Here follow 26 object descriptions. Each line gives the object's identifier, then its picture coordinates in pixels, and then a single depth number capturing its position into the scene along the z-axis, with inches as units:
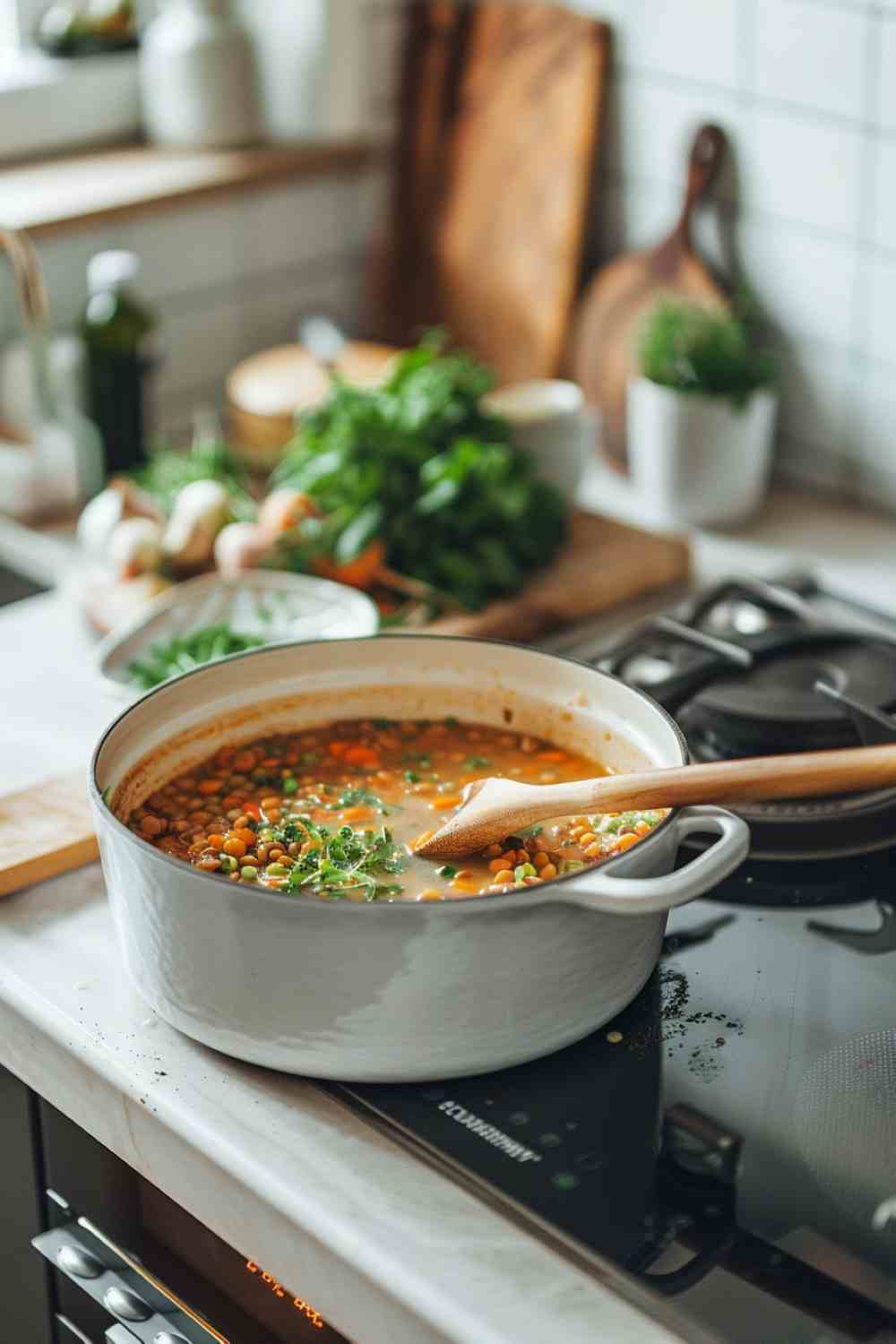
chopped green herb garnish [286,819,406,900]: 34.3
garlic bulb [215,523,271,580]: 55.7
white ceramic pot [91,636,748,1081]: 30.0
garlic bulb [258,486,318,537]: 56.3
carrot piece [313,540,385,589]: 55.9
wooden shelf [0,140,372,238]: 69.1
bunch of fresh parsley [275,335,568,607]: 56.3
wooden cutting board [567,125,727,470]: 67.1
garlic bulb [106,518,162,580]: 56.9
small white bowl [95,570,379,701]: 51.4
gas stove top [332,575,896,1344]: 28.9
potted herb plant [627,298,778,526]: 63.7
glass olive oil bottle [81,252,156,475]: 65.9
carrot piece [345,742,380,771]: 40.5
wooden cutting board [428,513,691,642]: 55.4
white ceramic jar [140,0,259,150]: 75.0
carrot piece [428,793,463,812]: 37.9
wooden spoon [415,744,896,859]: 32.4
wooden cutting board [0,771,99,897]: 40.8
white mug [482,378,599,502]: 60.4
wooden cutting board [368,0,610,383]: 70.9
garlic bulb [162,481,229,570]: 57.8
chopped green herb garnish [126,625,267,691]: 50.4
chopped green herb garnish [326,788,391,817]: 38.3
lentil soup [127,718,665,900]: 34.8
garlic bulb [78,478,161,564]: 58.7
